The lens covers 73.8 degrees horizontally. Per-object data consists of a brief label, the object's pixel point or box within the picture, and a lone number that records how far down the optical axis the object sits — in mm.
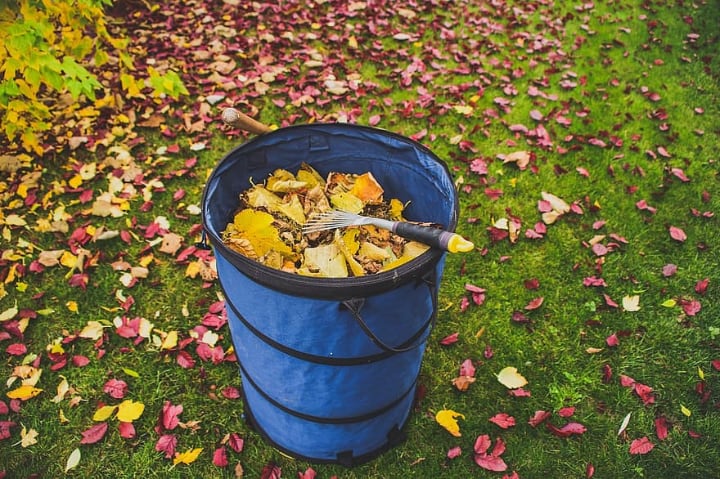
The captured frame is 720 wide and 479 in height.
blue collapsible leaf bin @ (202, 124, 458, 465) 1443
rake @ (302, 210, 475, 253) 1410
